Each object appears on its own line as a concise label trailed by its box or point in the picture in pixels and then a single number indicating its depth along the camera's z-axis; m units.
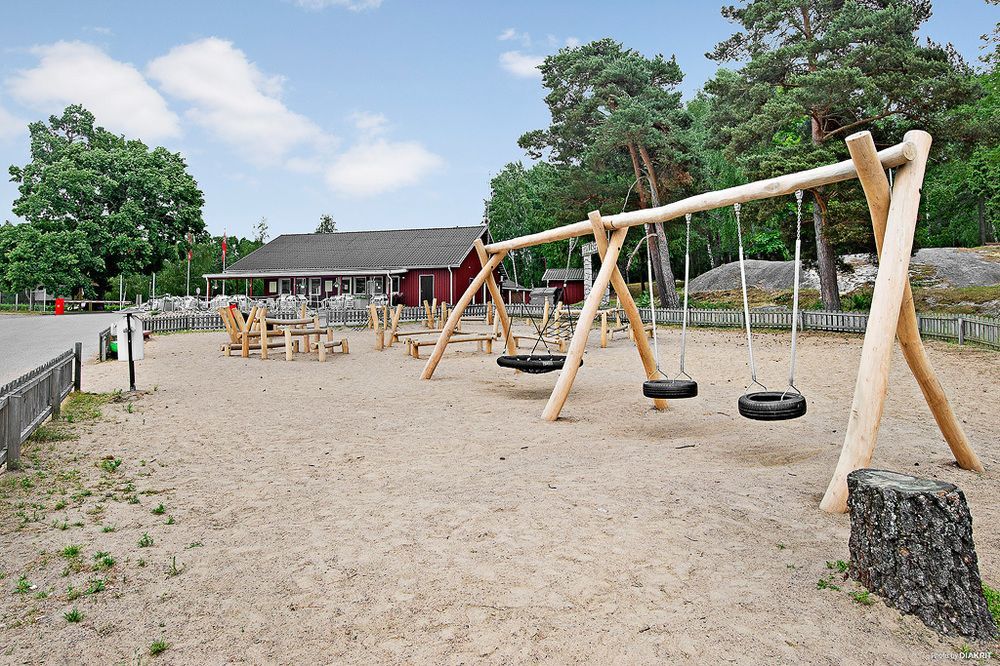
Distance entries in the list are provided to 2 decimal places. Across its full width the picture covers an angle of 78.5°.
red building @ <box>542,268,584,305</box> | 44.56
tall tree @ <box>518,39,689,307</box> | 25.12
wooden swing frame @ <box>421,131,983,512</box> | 4.32
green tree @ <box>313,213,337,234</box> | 83.00
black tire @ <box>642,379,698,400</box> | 6.18
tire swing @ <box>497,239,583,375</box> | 8.60
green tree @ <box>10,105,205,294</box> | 38.03
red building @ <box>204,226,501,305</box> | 36.53
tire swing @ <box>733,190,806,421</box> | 5.04
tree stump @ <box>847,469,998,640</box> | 2.76
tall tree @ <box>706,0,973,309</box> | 17.53
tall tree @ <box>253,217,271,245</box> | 74.50
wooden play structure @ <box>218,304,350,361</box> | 14.95
